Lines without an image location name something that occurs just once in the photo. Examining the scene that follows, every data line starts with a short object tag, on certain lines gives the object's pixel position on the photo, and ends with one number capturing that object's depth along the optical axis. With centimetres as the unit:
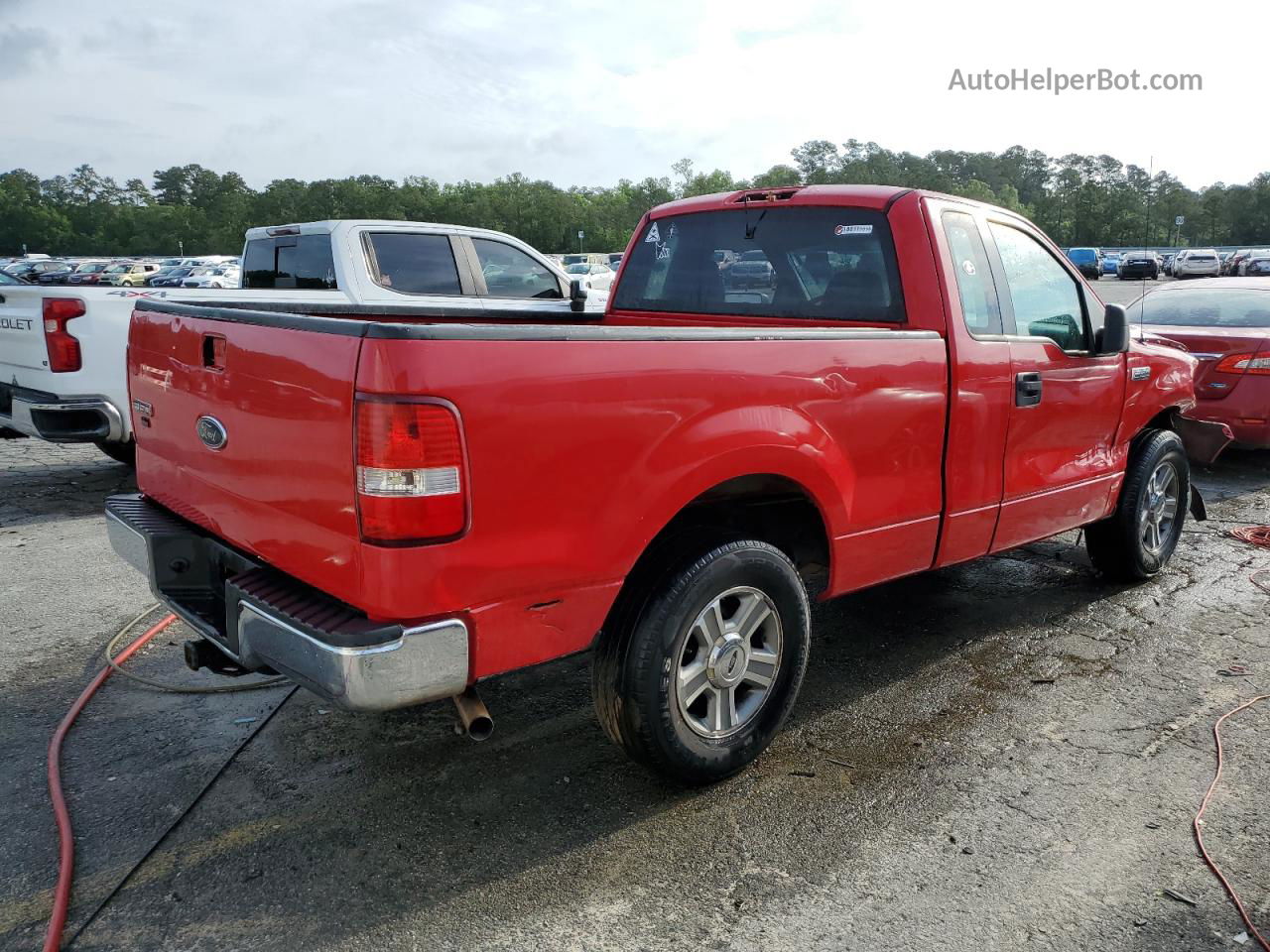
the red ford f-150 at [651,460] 238
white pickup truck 655
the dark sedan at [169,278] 4476
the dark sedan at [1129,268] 4616
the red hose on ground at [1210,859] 250
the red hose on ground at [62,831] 243
